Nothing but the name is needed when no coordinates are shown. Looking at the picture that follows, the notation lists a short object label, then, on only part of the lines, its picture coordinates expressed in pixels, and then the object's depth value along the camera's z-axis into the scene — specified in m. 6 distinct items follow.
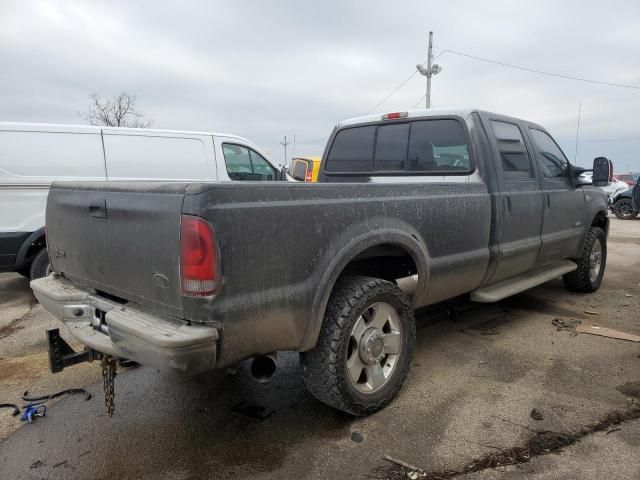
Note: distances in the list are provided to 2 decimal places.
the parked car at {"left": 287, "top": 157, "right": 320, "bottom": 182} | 5.51
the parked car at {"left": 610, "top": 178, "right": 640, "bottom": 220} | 16.94
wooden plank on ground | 4.39
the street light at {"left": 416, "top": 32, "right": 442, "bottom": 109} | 21.42
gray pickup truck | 2.17
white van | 5.79
